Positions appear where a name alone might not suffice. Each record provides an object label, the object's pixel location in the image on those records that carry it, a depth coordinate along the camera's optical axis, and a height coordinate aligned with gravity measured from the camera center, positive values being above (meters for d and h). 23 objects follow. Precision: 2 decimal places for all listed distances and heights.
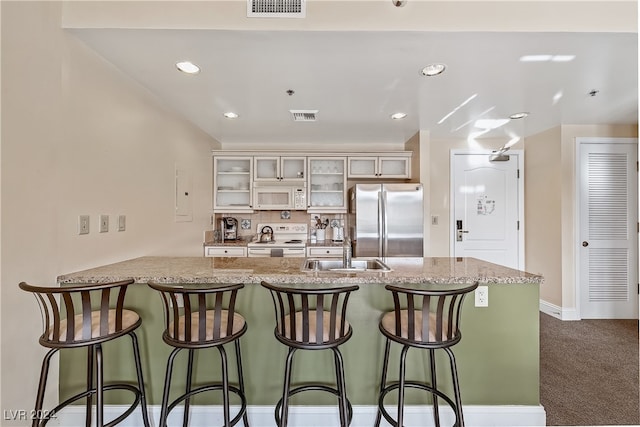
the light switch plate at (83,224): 1.83 -0.04
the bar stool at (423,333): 1.41 -0.56
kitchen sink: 2.07 -0.32
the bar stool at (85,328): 1.34 -0.52
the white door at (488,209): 4.11 +0.14
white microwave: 4.18 +0.29
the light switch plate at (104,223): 1.99 -0.03
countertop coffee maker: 4.30 -0.14
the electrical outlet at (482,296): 1.83 -0.46
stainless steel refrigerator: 3.58 -0.07
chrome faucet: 2.18 -0.25
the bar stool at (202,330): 1.42 -0.55
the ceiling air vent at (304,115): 2.98 +1.03
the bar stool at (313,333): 1.40 -0.55
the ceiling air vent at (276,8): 1.66 +1.13
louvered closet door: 3.48 -0.13
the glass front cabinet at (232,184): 4.19 +0.48
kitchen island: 1.83 -0.80
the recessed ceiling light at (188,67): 2.04 +1.02
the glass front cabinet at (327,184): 4.19 +0.48
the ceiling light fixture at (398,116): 3.07 +1.04
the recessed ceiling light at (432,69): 2.07 +1.02
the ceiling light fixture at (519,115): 3.06 +1.05
